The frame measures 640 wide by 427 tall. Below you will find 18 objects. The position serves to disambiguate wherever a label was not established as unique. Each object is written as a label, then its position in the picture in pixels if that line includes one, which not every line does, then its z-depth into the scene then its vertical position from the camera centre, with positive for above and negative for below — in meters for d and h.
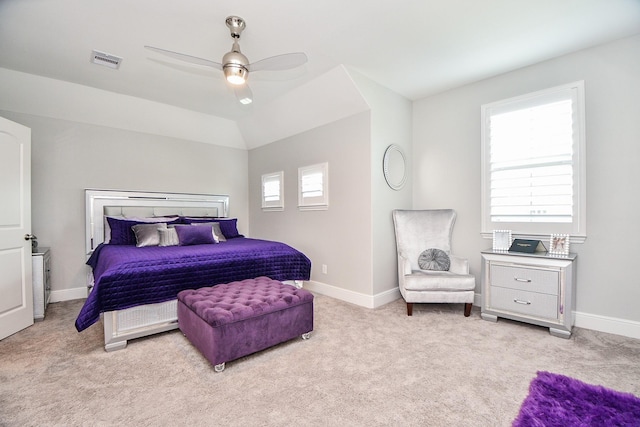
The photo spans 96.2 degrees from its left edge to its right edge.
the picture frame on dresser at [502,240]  3.12 -0.31
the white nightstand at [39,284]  3.02 -0.77
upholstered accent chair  3.08 -0.60
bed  2.35 -0.46
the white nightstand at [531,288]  2.58 -0.74
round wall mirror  3.60 +0.58
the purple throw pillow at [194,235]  3.55 -0.29
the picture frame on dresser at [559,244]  2.77 -0.32
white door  2.65 -0.16
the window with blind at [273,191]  4.66 +0.35
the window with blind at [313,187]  3.90 +0.35
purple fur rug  1.54 -1.12
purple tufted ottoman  2.05 -0.83
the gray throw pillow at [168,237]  3.52 -0.32
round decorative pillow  3.42 -0.59
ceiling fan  2.29 +1.25
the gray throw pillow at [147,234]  3.45 -0.27
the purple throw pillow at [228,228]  4.31 -0.25
